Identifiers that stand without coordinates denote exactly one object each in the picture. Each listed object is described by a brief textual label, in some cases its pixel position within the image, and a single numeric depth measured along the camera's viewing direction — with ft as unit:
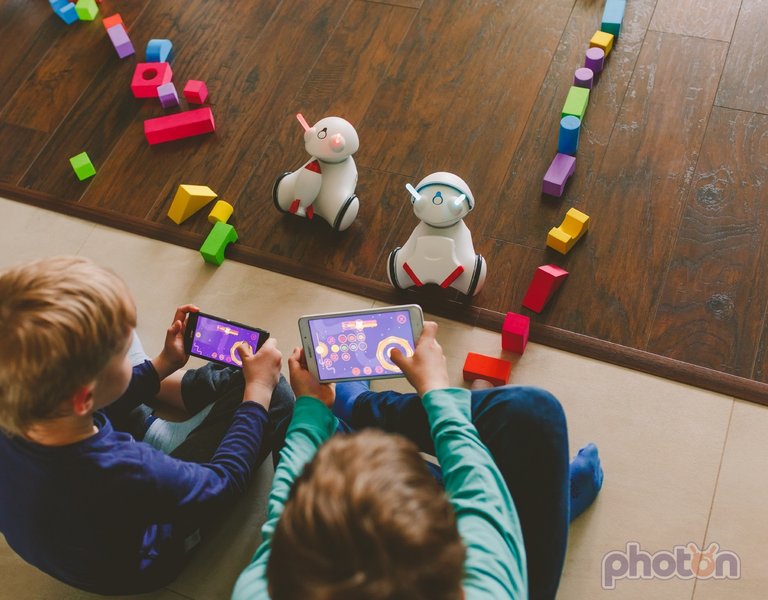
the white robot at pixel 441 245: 4.61
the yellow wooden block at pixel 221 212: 5.45
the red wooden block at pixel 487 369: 4.62
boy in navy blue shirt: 2.88
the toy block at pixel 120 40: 6.37
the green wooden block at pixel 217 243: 5.27
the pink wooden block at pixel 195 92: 6.00
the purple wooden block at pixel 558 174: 5.18
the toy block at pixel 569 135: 5.17
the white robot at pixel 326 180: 5.01
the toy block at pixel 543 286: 4.76
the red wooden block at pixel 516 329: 4.61
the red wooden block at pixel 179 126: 5.88
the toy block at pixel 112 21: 6.46
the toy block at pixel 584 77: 5.51
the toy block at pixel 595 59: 5.58
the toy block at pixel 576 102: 5.40
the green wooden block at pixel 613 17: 5.76
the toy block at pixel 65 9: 6.66
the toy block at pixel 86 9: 6.63
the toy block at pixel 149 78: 6.12
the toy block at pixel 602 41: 5.68
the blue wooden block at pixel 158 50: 6.25
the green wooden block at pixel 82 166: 5.85
